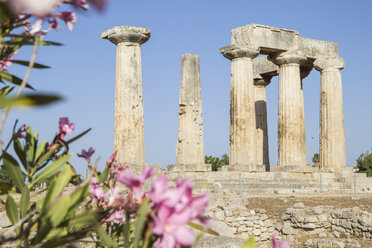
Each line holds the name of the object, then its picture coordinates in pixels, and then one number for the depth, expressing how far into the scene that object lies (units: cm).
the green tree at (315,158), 6631
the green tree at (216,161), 4244
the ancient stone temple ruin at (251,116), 2142
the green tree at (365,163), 5231
